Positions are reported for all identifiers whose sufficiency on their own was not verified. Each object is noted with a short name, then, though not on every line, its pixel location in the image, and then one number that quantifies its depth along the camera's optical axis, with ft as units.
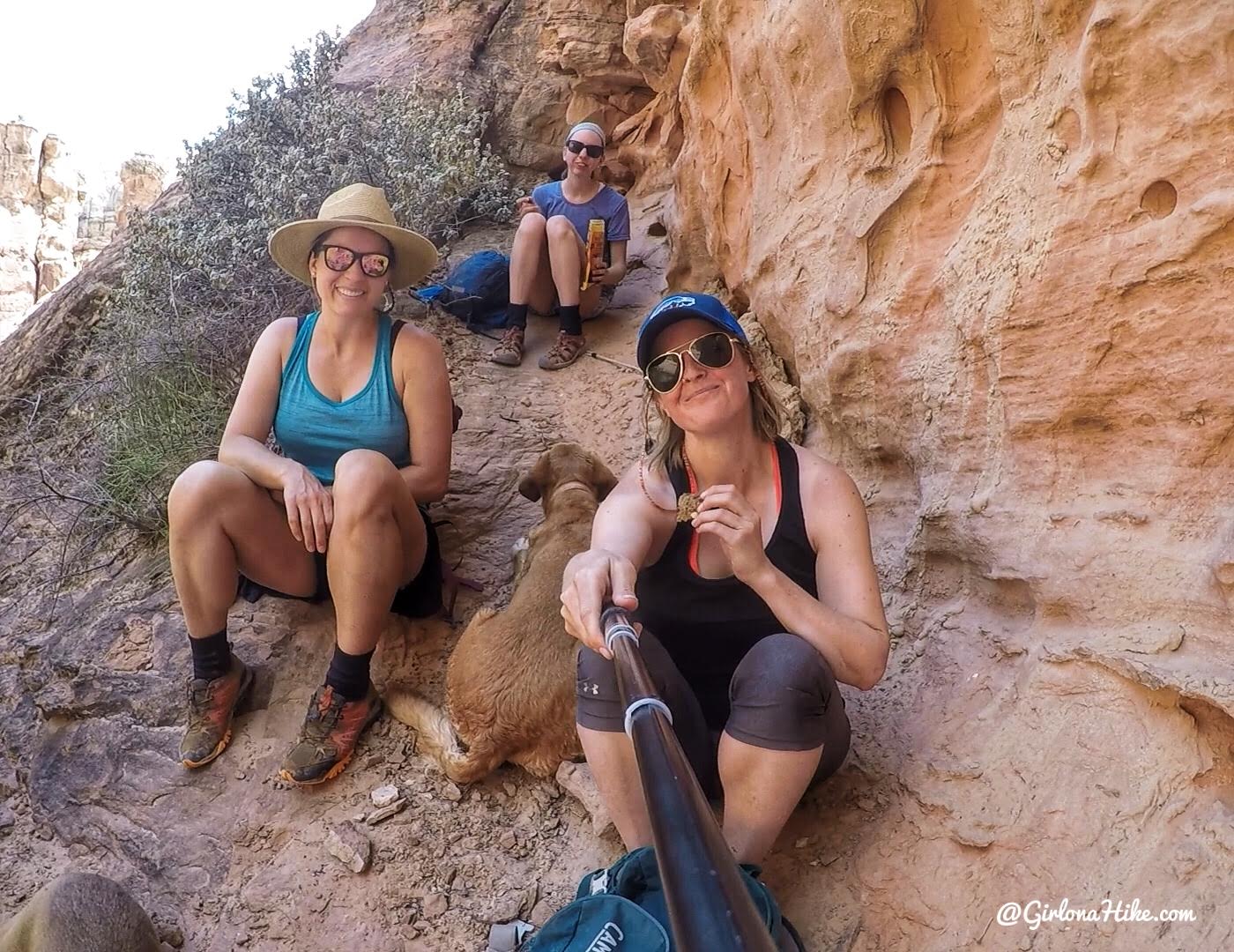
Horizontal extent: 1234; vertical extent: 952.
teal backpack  5.46
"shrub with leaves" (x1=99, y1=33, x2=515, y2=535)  14.33
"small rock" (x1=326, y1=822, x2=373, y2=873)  8.21
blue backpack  17.28
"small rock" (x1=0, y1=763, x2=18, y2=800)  10.15
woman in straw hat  8.46
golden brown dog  8.57
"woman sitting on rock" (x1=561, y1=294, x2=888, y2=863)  5.90
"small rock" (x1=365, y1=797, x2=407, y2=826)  8.60
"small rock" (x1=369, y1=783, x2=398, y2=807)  8.73
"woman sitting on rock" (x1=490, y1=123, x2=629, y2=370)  16.39
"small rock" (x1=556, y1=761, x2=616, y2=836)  7.93
